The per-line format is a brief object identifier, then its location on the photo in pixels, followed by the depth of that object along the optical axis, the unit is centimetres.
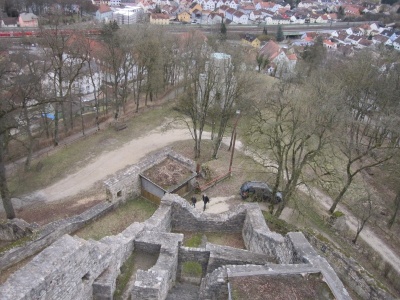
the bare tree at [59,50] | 2627
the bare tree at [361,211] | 2100
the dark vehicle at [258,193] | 2225
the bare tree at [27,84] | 2106
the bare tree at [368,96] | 2675
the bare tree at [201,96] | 2665
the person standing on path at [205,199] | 2071
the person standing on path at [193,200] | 2052
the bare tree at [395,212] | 2278
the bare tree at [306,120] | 1883
